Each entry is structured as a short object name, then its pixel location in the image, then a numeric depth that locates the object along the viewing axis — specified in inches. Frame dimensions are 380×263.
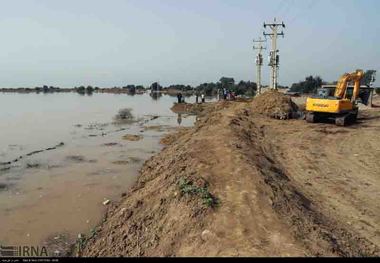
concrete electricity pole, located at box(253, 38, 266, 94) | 1969.7
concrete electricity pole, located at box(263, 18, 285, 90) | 1567.4
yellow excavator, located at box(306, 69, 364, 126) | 831.1
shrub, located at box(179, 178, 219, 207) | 301.0
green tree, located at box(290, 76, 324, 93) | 2826.0
